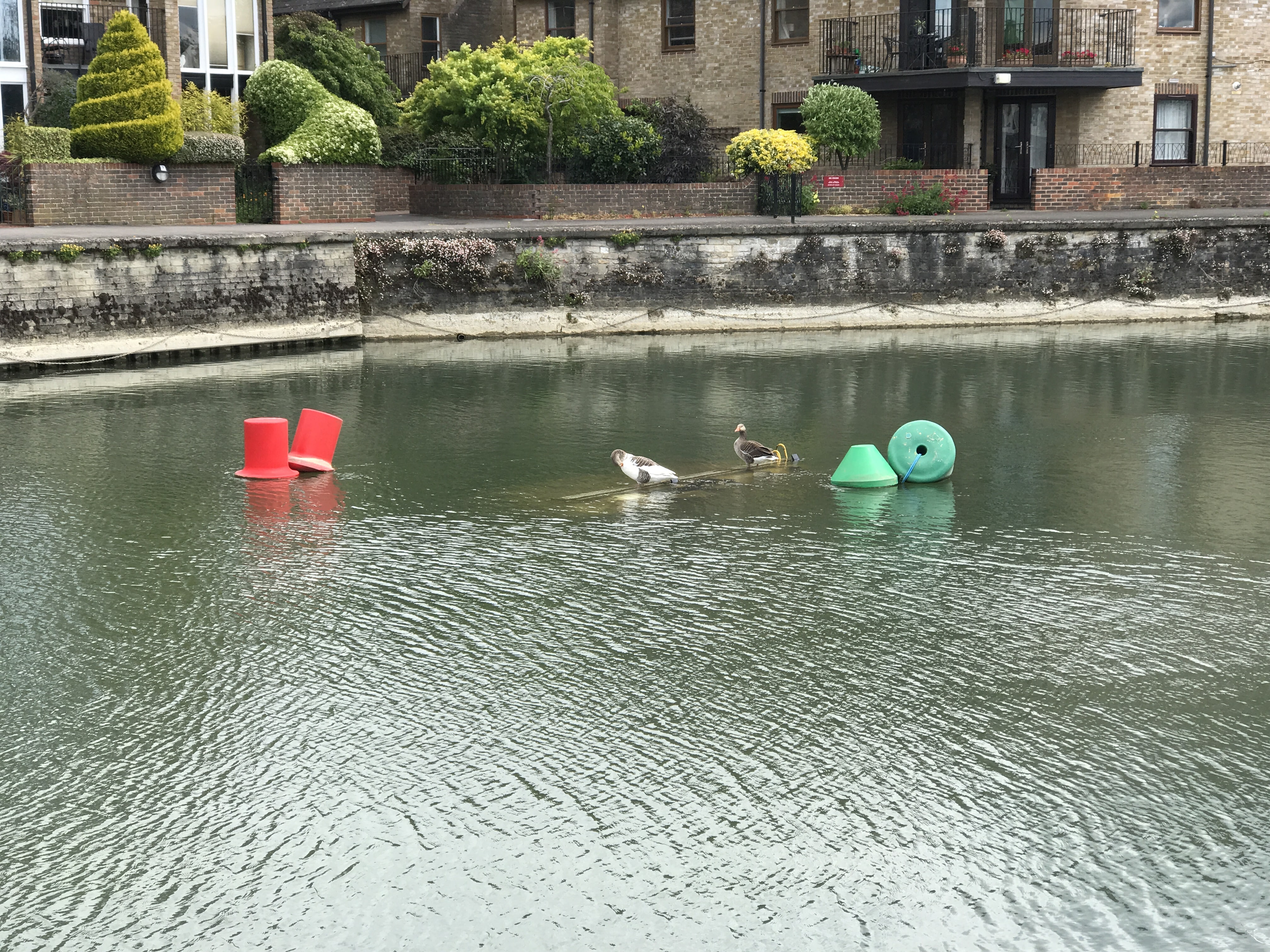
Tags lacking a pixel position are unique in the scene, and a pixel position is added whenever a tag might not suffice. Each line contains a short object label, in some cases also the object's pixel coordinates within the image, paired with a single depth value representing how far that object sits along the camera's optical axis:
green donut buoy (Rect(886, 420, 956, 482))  13.39
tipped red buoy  14.23
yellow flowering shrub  27.95
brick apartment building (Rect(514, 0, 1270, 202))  30.09
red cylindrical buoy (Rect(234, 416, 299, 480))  13.87
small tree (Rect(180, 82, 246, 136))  28.05
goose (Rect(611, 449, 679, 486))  13.09
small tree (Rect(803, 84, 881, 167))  28.80
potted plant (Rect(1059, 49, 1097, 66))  30.09
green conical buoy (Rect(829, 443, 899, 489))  13.38
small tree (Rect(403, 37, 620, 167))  28.19
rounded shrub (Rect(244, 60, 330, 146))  28.88
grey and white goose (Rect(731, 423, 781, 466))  13.82
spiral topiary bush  25.64
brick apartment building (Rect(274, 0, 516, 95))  36.84
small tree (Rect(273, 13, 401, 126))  31.56
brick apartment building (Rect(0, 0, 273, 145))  29.34
